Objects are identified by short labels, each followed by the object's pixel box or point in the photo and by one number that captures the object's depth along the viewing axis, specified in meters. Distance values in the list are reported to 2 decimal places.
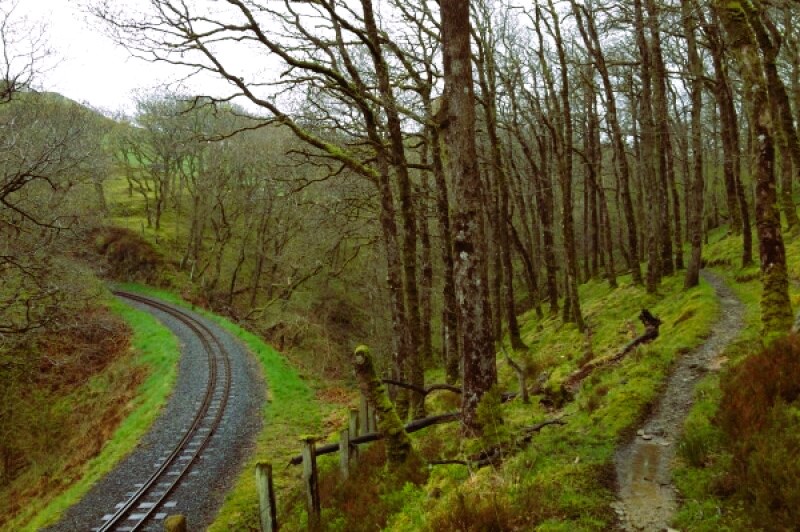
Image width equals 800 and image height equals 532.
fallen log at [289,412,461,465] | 9.25
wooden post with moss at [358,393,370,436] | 10.34
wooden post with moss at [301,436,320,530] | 8.16
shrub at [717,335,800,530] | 4.39
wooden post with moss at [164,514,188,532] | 5.78
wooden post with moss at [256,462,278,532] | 7.48
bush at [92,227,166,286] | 43.72
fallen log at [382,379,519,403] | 8.80
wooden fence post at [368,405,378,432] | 10.59
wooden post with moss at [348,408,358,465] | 9.94
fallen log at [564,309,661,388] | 12.00
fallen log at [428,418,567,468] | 6.71
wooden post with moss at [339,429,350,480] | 9.05
